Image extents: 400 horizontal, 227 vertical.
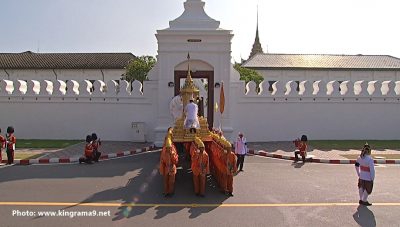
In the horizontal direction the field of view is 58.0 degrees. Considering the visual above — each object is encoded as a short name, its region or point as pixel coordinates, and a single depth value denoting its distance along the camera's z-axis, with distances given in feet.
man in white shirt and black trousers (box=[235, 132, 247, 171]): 35.63
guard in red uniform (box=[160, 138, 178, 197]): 25.34
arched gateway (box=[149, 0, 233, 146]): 53.16
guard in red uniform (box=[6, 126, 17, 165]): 37.50
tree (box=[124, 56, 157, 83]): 111.65
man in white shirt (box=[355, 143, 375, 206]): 23.65
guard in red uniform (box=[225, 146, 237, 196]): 25.71
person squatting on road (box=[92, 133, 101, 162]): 39.06
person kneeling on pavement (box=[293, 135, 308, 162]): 40.75
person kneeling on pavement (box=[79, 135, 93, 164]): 38.50
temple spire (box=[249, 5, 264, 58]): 219.90
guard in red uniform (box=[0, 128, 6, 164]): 37.81
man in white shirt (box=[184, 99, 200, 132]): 33.22
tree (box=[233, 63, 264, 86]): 119.40
